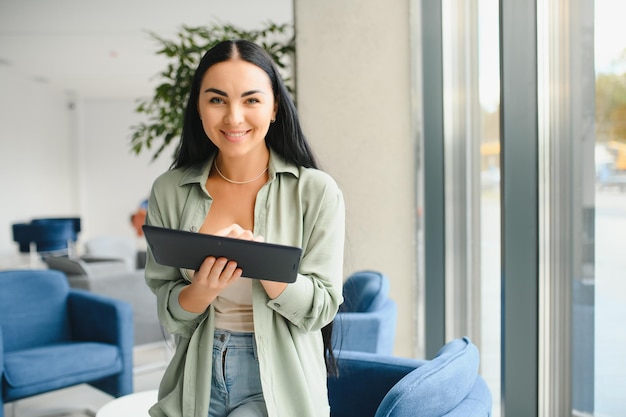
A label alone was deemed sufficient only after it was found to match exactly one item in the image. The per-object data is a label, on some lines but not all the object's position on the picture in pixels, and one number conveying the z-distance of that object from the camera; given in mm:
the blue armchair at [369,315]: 2900
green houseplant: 4062
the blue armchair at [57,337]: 3578
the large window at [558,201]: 2336
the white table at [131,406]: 2676
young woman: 1437
